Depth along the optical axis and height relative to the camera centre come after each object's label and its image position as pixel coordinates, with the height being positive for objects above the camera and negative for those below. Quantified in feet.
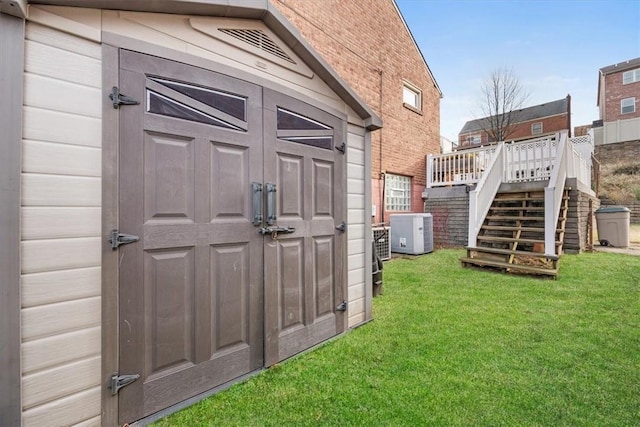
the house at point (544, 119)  71.41 +24.39
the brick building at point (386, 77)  22.56 +13.01
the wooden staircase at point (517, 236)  16.99 -1.72
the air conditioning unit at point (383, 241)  20.62 -2.11
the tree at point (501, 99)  53.98 +21.84
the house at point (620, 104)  64.85 +25.41
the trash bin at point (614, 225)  25.66 -1.23
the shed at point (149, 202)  4.54 +0.24
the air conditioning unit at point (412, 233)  23.48 -1.74
